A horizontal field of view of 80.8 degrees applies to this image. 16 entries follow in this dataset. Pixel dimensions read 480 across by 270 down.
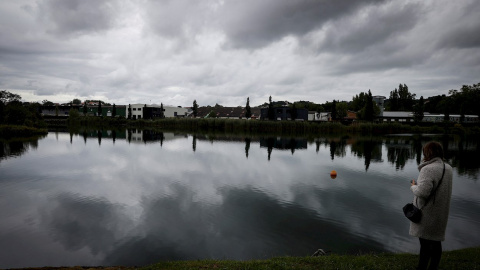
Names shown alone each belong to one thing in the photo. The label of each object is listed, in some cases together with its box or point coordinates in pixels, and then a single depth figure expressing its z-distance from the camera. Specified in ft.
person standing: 15.90
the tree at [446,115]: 296.71
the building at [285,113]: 343.87
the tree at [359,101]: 402.52
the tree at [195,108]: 415.46
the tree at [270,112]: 293.02
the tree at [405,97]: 453.49
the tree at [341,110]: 363.76
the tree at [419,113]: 315.78
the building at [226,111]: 401.39
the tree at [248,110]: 320.39
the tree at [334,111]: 292.90
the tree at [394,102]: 458.09
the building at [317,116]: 373.69
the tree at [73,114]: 324.19
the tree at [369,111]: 276.41
